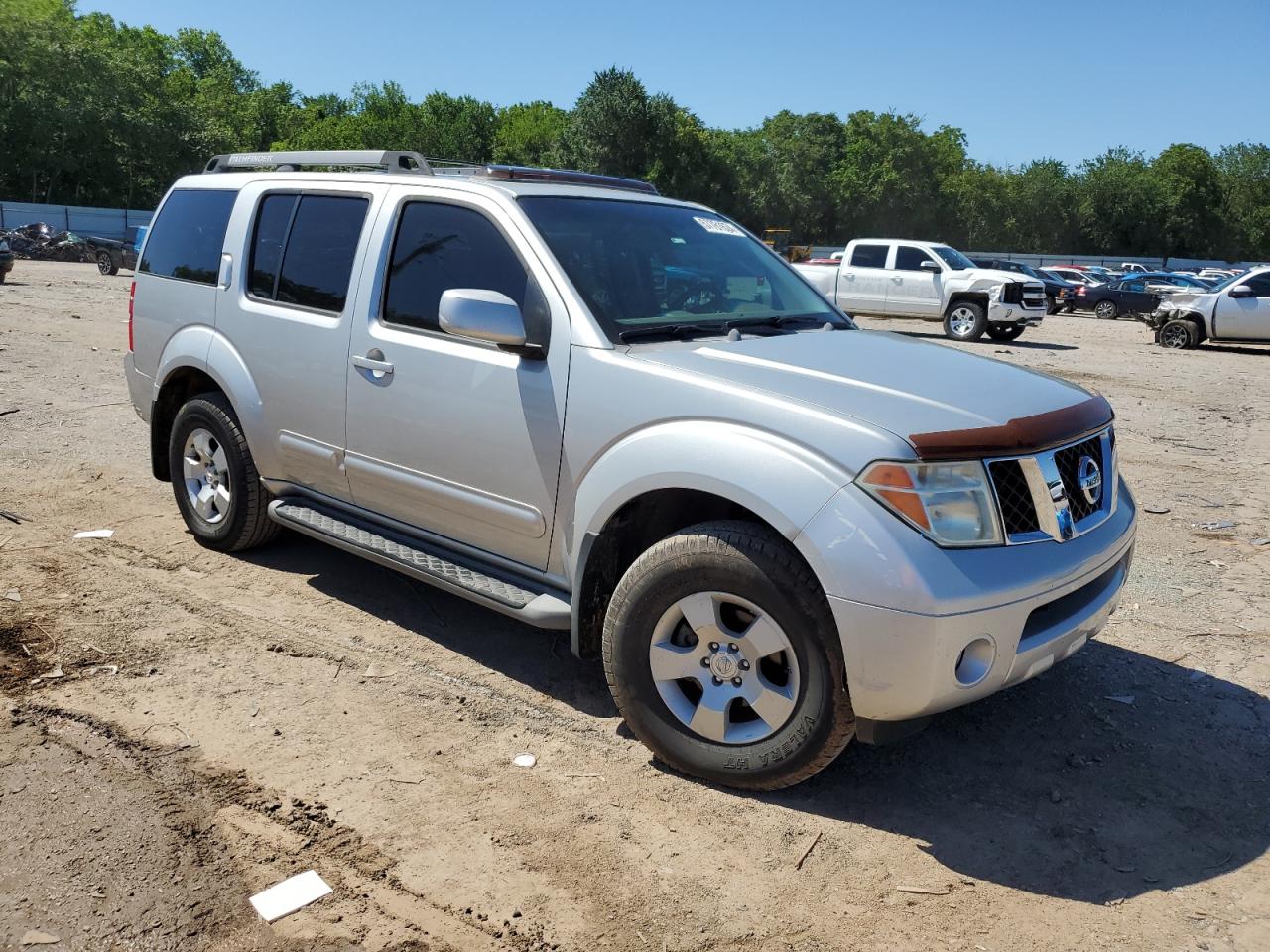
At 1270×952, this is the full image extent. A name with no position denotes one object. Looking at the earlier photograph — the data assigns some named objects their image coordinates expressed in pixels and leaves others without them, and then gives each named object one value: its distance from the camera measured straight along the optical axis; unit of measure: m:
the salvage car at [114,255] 31.73
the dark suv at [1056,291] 31.50
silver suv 3.04
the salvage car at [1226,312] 20.77
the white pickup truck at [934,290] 20.80
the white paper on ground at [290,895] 2.77
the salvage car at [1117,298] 31.48
